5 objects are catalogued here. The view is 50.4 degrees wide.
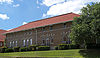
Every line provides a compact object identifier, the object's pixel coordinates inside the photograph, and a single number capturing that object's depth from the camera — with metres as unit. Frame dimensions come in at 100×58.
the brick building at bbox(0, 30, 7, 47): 41.12
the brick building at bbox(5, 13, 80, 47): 23.52
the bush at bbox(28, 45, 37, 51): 23.73
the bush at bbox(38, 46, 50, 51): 22.55
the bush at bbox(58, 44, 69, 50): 19.60
